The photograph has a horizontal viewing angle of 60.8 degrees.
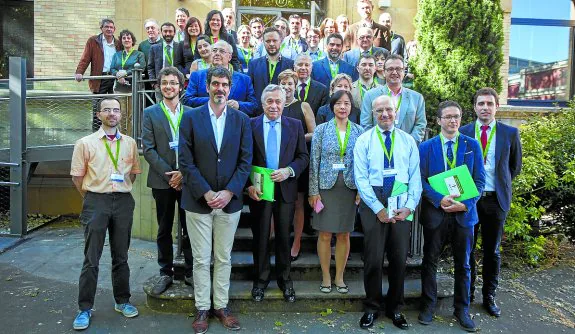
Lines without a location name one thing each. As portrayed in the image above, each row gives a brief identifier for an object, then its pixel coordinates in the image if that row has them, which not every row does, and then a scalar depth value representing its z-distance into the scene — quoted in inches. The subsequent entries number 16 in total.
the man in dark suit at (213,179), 164.1
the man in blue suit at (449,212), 174.7
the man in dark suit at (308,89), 213.6
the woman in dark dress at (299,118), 196.4
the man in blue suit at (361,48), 254.2
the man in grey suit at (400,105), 199.8
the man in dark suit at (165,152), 182.9
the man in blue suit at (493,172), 183.0
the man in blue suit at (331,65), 242.3
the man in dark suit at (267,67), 223.5
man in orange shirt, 170.6
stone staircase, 185.2
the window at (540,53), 466.0
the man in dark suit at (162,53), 286.0
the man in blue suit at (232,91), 203.5
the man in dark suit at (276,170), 178.5
